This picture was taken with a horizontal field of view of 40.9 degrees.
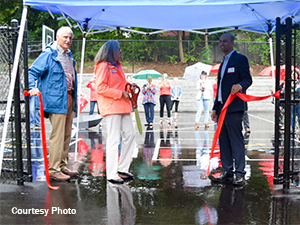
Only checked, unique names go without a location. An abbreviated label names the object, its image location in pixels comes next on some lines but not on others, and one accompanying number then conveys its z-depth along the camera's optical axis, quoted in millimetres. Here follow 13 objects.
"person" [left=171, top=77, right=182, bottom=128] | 17167
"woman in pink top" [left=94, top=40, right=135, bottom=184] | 5556
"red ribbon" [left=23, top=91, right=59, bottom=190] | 5262
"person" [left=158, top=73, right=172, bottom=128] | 14828
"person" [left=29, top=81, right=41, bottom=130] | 11369
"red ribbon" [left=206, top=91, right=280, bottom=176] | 5387
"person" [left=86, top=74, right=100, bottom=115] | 14289
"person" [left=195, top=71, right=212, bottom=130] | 13456
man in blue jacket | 5508
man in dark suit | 5484
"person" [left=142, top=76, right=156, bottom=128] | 14133
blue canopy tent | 4820
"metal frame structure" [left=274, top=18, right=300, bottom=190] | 5242
